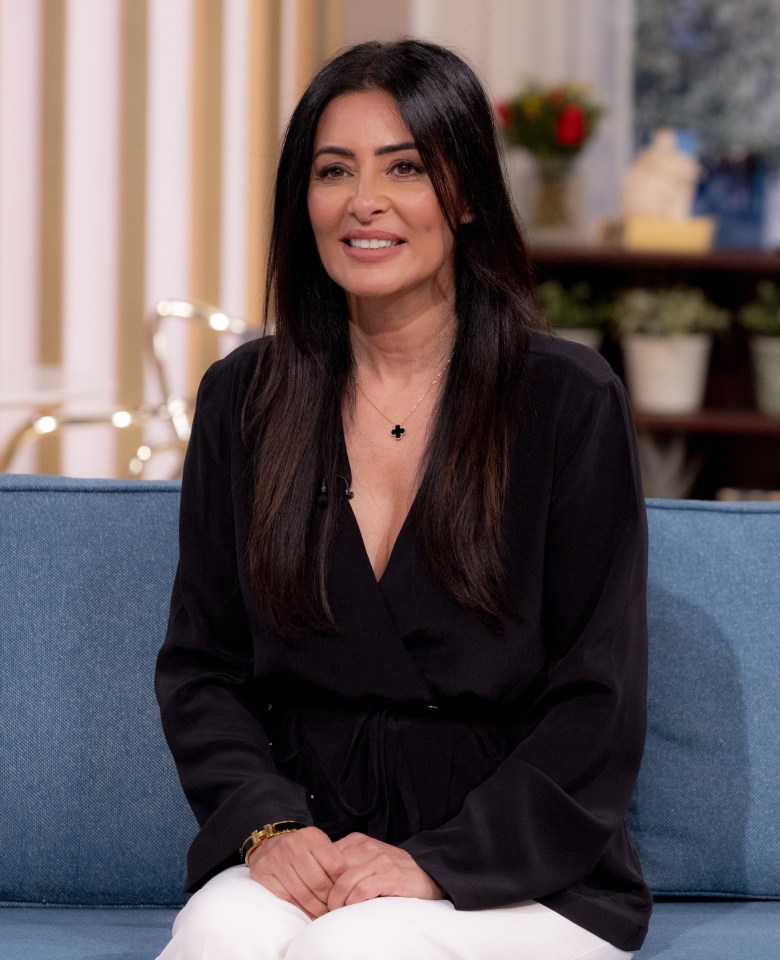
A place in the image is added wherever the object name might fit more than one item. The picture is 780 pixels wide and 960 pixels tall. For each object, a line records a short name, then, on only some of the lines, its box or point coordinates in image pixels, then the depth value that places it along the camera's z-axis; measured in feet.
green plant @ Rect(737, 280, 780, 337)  32.91
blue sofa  11.50
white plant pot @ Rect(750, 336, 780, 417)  32.73
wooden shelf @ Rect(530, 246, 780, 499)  33.58
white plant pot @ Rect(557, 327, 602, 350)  34.17
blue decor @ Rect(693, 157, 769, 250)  40.40
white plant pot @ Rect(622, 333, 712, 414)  33.06
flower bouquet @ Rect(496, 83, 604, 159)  35.01
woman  9.55
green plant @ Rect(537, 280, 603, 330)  34.09
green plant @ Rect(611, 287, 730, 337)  33.09
